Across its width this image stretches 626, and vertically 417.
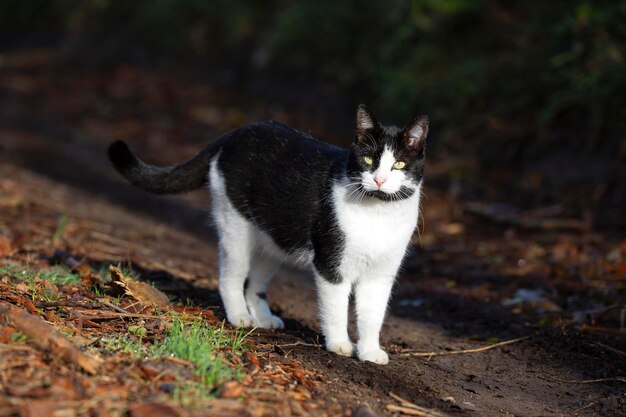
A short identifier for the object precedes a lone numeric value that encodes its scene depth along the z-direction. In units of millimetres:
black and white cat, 9156
